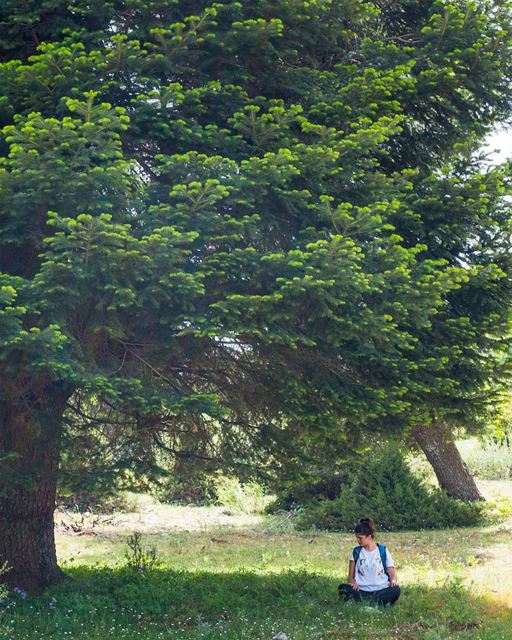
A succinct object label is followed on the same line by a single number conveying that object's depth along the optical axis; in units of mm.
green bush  17139
